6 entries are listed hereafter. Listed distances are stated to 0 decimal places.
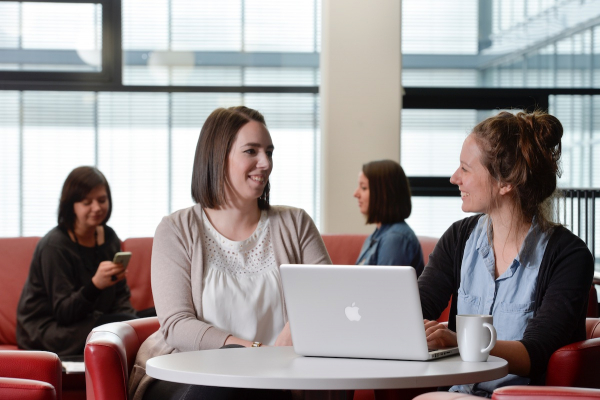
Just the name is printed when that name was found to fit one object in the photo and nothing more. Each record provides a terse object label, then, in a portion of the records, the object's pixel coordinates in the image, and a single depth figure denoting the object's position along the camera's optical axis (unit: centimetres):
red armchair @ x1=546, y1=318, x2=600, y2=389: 351
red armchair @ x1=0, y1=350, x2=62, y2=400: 381
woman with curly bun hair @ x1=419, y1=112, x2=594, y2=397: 356
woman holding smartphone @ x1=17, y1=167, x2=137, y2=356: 529
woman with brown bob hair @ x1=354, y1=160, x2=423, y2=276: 577
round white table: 306
